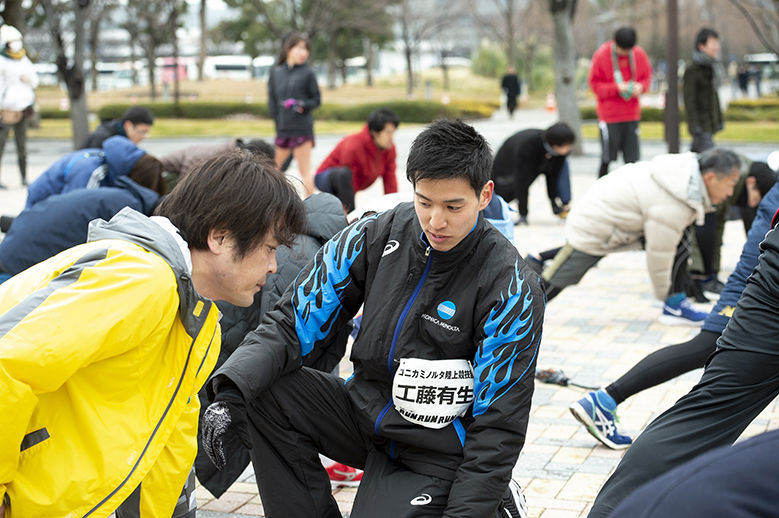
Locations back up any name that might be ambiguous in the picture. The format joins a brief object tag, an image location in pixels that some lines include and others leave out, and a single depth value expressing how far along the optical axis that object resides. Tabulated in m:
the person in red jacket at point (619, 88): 9.35
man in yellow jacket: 1.80
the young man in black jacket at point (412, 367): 2.47
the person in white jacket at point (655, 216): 5.03
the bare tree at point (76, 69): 15.00
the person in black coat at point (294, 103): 9.08
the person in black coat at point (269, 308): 3.02
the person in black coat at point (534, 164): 7.98
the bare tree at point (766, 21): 15.52
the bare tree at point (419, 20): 38.47
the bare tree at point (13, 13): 19.88
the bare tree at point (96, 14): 26.92
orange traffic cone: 31.72
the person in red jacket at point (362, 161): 6.72
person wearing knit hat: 11.06
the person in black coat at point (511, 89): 27.42
